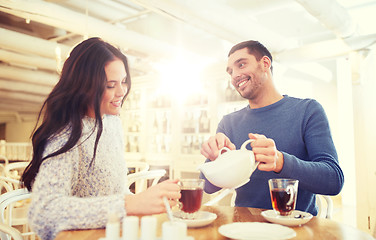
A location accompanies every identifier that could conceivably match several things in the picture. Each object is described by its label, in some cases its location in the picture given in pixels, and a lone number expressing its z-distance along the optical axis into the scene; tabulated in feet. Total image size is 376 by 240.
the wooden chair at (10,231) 3.90
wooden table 3.15
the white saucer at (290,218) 3.54
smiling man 4.33
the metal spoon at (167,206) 2.88
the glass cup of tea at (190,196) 3.66
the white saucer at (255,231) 3.07
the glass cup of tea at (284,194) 3.76
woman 3.19
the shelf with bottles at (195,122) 17.35
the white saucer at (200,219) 3.44
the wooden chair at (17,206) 4.66
